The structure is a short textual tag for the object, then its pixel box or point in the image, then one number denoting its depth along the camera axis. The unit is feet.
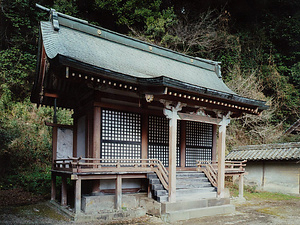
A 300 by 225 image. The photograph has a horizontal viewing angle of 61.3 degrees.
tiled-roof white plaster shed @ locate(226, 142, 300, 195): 41.45
